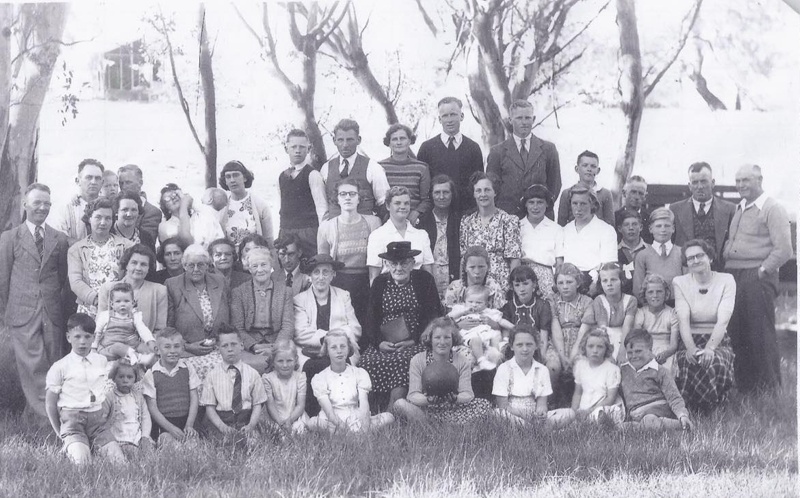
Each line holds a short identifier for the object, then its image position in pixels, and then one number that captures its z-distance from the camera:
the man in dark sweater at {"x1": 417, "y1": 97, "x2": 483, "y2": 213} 7.17
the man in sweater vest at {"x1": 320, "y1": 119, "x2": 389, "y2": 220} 7.06
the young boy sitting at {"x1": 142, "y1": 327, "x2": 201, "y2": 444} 5.87
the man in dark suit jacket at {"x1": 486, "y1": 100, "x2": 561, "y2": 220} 7.17
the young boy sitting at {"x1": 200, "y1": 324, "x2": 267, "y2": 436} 5.88
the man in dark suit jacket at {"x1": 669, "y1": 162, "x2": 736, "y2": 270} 6.95
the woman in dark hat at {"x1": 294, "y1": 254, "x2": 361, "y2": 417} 6.45
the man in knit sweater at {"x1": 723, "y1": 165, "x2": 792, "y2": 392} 6.69
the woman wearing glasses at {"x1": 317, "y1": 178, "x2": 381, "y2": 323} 6.82
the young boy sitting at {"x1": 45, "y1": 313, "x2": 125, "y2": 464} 5.59
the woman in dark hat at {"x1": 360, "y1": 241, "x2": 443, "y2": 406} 6.51
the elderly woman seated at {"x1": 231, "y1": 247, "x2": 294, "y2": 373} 6.38
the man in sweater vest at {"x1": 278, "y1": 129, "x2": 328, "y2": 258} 7.09
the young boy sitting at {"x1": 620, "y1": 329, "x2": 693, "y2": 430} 5.98
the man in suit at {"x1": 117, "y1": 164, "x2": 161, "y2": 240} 6.79
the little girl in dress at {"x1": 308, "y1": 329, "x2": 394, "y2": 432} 5.93
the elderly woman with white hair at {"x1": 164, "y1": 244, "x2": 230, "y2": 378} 6.31
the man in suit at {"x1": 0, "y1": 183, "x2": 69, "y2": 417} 6.45
